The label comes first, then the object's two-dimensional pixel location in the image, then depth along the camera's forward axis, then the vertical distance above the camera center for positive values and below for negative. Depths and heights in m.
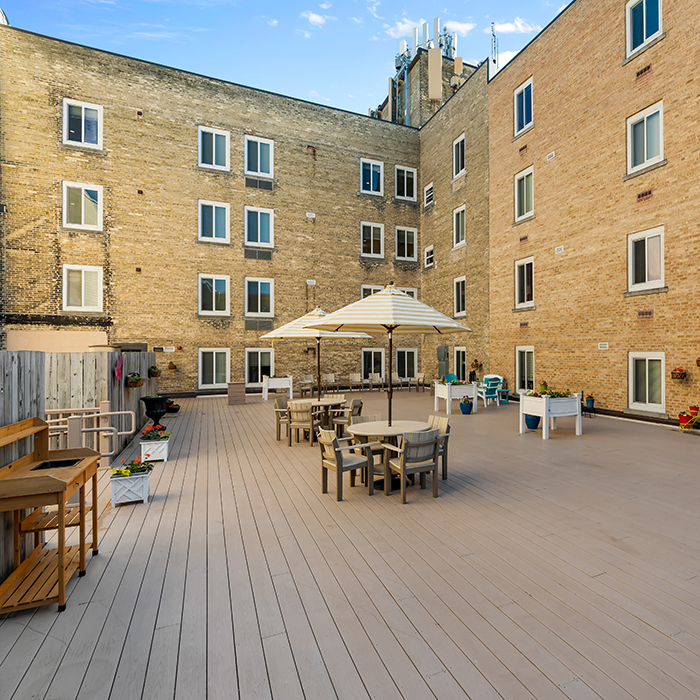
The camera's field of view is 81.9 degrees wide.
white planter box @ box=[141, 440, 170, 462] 7.09 -1.67
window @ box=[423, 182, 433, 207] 21.96 +8.79
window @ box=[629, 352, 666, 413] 10.62 -0.80
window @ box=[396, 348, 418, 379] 22.52 -0.48
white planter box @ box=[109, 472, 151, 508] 5.12 -1.70
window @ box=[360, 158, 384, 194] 21.68 +9.63
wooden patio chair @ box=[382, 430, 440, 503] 5.22 -1.38
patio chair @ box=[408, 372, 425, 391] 20.57 -1.47
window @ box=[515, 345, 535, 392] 14.91 -0.55
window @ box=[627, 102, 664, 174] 10.64 +5.85
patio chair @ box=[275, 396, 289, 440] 9.09 -1.33
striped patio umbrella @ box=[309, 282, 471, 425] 5.79 +0.59
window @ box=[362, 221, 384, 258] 21.70 +6.19
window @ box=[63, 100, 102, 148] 16.28 +9.52
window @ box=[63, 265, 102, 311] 16.22 +2.77
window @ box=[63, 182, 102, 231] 16.25 +6.13
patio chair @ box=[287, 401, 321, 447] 8.42 -1.36
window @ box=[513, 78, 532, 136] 15.00 +9.36
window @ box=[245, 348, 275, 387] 19.02 -0.48
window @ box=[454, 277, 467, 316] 19.02 +2.74
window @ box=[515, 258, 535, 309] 14.98 +2.65
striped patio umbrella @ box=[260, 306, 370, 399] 9.66 +0.52
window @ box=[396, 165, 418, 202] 22.56 +9.65
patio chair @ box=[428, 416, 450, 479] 6.07 -1.22
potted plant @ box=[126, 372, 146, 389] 8.98 -0.55
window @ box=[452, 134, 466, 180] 19.25 +9.52
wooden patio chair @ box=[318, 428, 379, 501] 5.25 -1.46
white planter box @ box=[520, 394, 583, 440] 9.02 -1.27
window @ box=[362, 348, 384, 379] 21.59 -0.42
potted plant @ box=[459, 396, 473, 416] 12.54 -1.65
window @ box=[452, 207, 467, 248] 19.20 +6.18
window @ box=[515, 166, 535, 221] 14.97 +5.97
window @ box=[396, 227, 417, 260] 22.52 +6.20
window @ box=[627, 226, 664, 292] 10.65 +2.53
